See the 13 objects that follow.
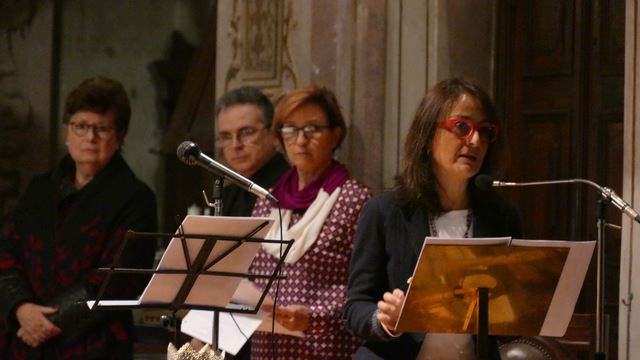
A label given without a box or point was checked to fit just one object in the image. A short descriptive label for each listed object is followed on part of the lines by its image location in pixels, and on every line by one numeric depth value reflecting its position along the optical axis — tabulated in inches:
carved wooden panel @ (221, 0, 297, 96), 477.1
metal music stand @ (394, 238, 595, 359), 286.8
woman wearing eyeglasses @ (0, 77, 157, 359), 435.8
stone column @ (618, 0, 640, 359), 399.3
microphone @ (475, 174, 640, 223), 305.6
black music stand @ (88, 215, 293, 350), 319.0
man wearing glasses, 438.6
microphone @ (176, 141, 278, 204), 332.2
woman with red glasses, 318.0
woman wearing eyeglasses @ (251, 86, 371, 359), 390.6
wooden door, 452.8
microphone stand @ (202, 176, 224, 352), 346.3
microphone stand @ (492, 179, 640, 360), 307.3
